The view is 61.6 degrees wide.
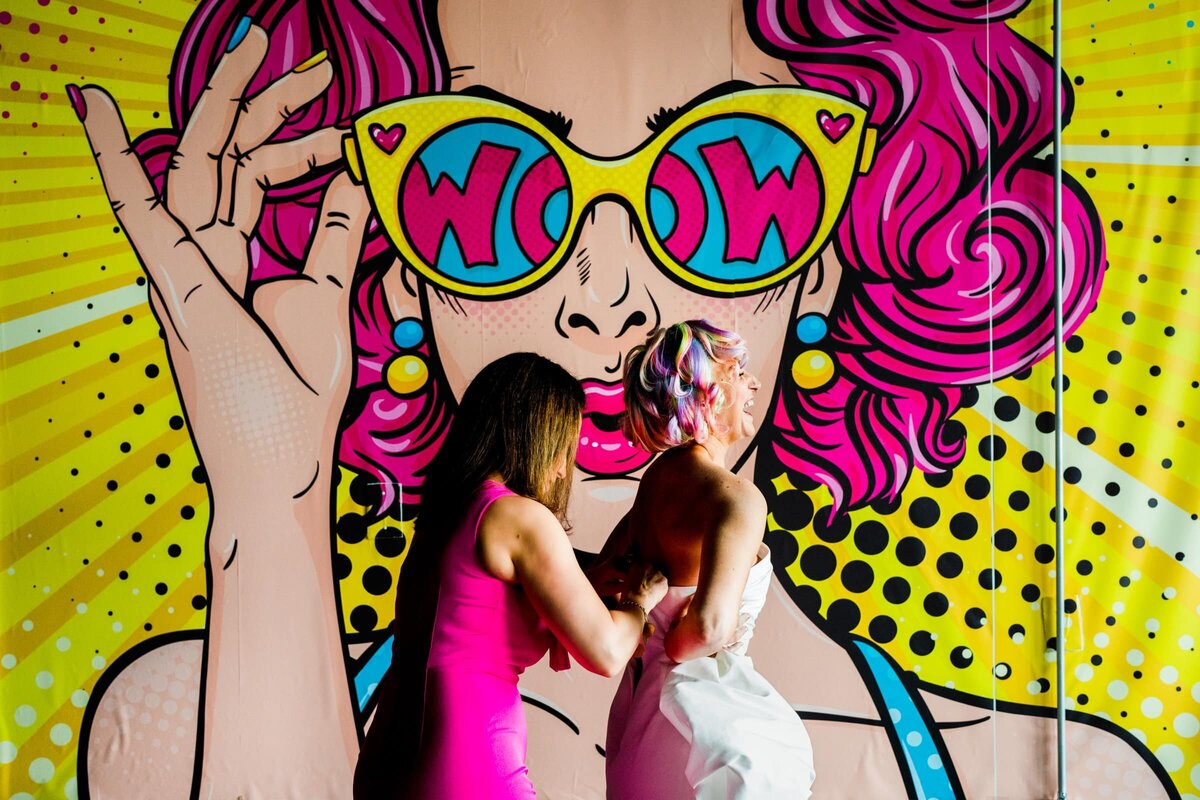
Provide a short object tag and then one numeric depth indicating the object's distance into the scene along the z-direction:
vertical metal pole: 3.46
